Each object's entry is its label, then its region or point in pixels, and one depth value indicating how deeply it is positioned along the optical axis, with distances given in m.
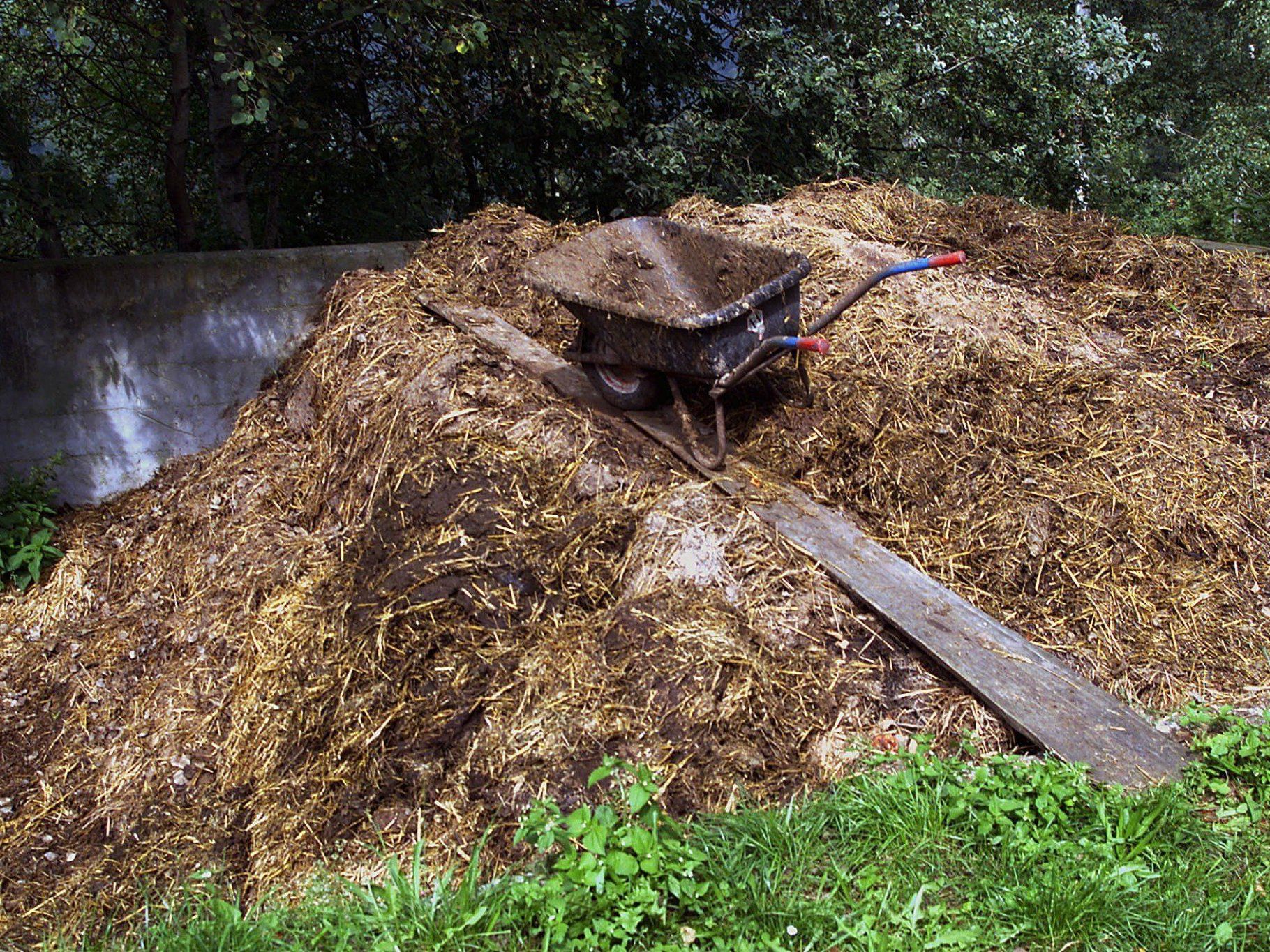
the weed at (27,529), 4.79
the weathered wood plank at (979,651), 2.94
